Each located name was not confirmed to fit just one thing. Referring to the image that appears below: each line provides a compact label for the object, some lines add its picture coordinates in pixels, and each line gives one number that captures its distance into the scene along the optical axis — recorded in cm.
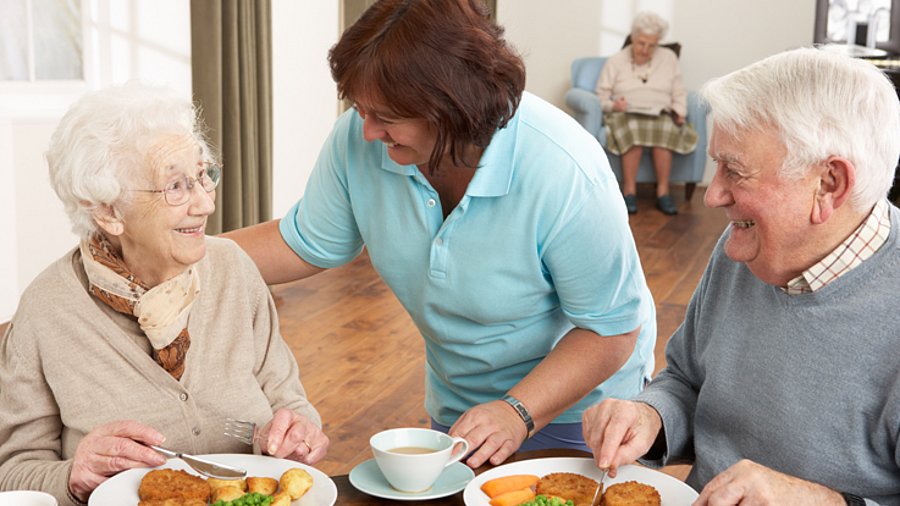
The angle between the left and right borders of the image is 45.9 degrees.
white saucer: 138
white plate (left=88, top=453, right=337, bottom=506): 134
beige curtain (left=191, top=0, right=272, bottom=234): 467
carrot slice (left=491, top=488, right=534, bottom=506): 137
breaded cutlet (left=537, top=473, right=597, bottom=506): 138
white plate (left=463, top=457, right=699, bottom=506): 137
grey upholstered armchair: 772
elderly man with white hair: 131
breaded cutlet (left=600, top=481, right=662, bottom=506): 134
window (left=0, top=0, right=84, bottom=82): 431
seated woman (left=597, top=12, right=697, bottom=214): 760
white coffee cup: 135
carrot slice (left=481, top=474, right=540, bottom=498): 140
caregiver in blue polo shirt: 158
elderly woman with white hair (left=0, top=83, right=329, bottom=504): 153
